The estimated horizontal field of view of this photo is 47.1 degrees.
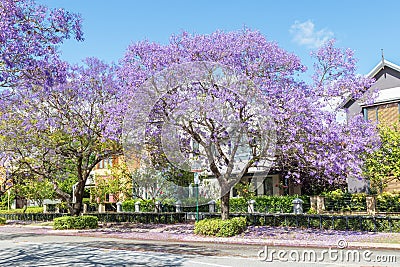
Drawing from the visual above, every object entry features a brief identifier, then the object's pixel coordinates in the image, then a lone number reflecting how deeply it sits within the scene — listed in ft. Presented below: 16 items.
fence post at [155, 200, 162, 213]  103.14
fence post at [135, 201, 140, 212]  116.16
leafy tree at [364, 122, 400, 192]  73.82
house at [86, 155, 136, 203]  112.57
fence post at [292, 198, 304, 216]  81.20
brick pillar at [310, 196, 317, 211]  84.54
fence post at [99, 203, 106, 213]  139.22
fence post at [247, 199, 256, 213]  95.05
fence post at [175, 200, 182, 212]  103.34
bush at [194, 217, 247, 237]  61.21
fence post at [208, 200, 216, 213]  95.45
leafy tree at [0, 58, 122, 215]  73.51
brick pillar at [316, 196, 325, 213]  83.20
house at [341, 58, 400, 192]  88.99
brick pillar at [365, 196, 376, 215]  75.66
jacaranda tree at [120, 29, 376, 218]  53.78
